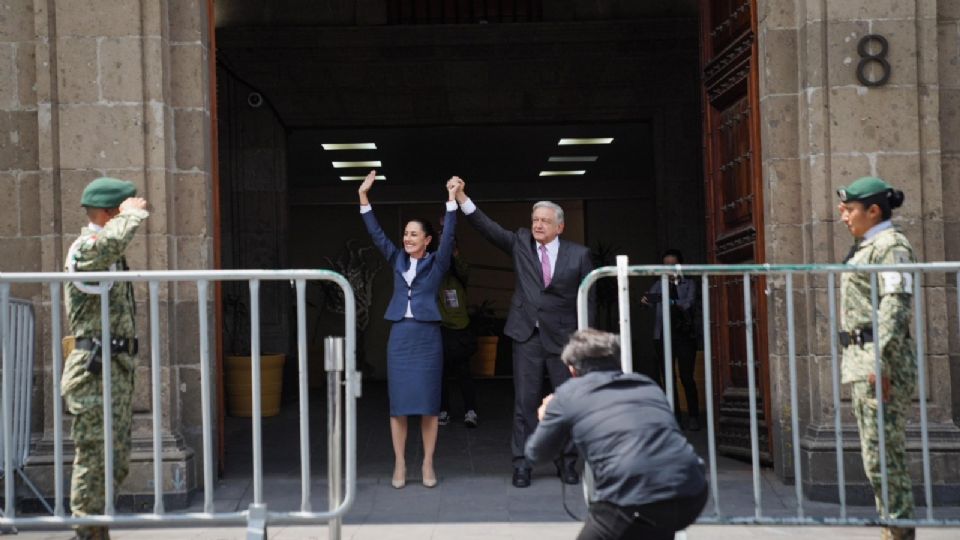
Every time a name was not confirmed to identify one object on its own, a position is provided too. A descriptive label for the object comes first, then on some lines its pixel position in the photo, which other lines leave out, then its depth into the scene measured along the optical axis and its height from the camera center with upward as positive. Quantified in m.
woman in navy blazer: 8.41 -0.37
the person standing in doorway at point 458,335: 11.15 -0.54
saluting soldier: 6.05 -0.38
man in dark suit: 8.34 -0.21
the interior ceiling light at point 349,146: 17.38 +1.87
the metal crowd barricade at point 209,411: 5.66 -0.59
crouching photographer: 4.71 -0.69
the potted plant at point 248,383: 12.78 -1.05
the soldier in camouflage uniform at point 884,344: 5.95 -0.38
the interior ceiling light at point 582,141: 17.47 +1.86
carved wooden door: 8.52 +0.55
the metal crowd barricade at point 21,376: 7.48 -0.54
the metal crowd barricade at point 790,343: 5.83 -0.35
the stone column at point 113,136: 7.98 +0.96
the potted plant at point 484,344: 17.75 -0.97
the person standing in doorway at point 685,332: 11.41 -0.56
